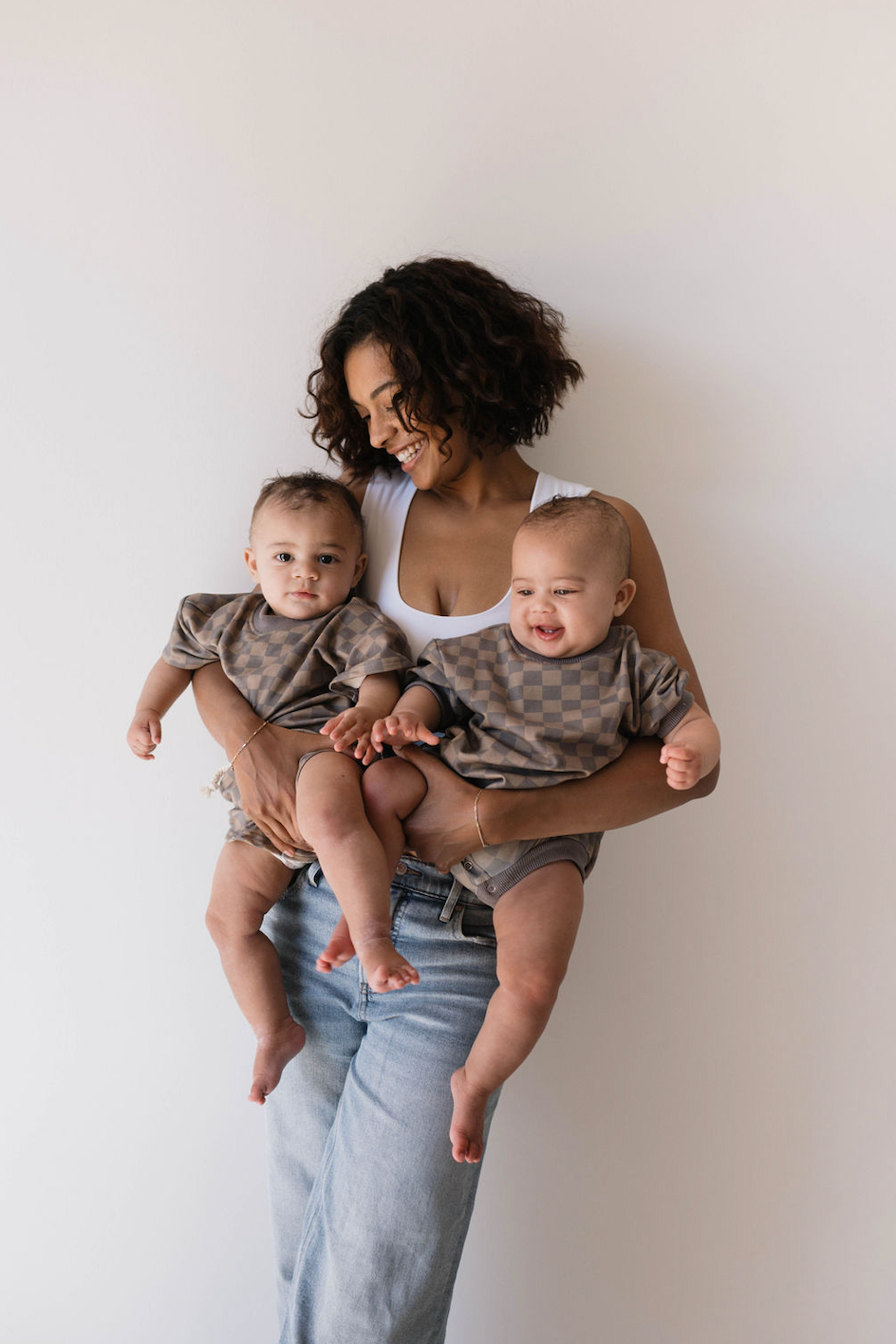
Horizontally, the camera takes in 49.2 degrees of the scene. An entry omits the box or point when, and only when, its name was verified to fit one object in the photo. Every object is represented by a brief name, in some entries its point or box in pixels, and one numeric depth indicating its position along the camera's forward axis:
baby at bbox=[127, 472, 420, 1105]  1.50
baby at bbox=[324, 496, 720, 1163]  1.34
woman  1.40
